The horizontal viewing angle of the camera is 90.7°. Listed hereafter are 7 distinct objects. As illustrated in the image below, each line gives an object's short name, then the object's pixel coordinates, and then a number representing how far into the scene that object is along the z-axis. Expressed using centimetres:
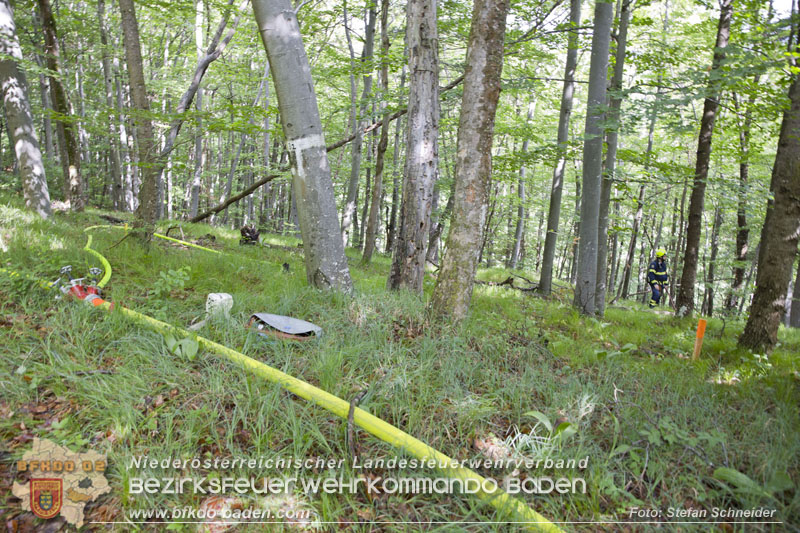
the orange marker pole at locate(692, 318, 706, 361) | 444
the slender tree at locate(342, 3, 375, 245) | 1044
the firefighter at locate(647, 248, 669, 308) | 1239
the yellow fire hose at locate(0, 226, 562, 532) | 190
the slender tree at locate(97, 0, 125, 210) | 1310
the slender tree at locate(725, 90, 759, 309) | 1085
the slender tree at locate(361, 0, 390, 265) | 819
